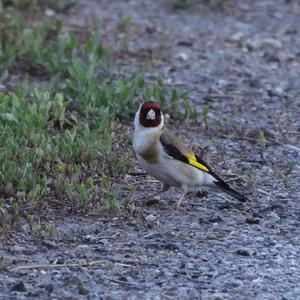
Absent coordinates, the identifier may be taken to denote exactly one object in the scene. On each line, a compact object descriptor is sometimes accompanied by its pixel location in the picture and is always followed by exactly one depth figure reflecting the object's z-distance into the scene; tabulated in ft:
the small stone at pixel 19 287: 37.04
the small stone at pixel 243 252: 41.93
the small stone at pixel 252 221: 45.96
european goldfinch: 46.98
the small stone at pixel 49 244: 41.45
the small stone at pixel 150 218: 45.34
